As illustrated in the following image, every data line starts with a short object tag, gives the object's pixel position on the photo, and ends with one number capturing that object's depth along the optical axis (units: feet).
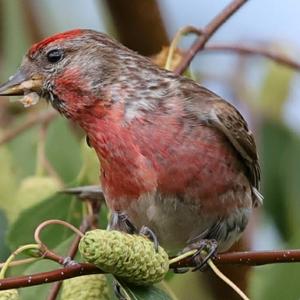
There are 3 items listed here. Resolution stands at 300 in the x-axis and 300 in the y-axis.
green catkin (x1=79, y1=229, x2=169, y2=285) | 13.01
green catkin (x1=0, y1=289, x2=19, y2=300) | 13.14
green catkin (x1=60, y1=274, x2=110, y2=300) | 15.05
